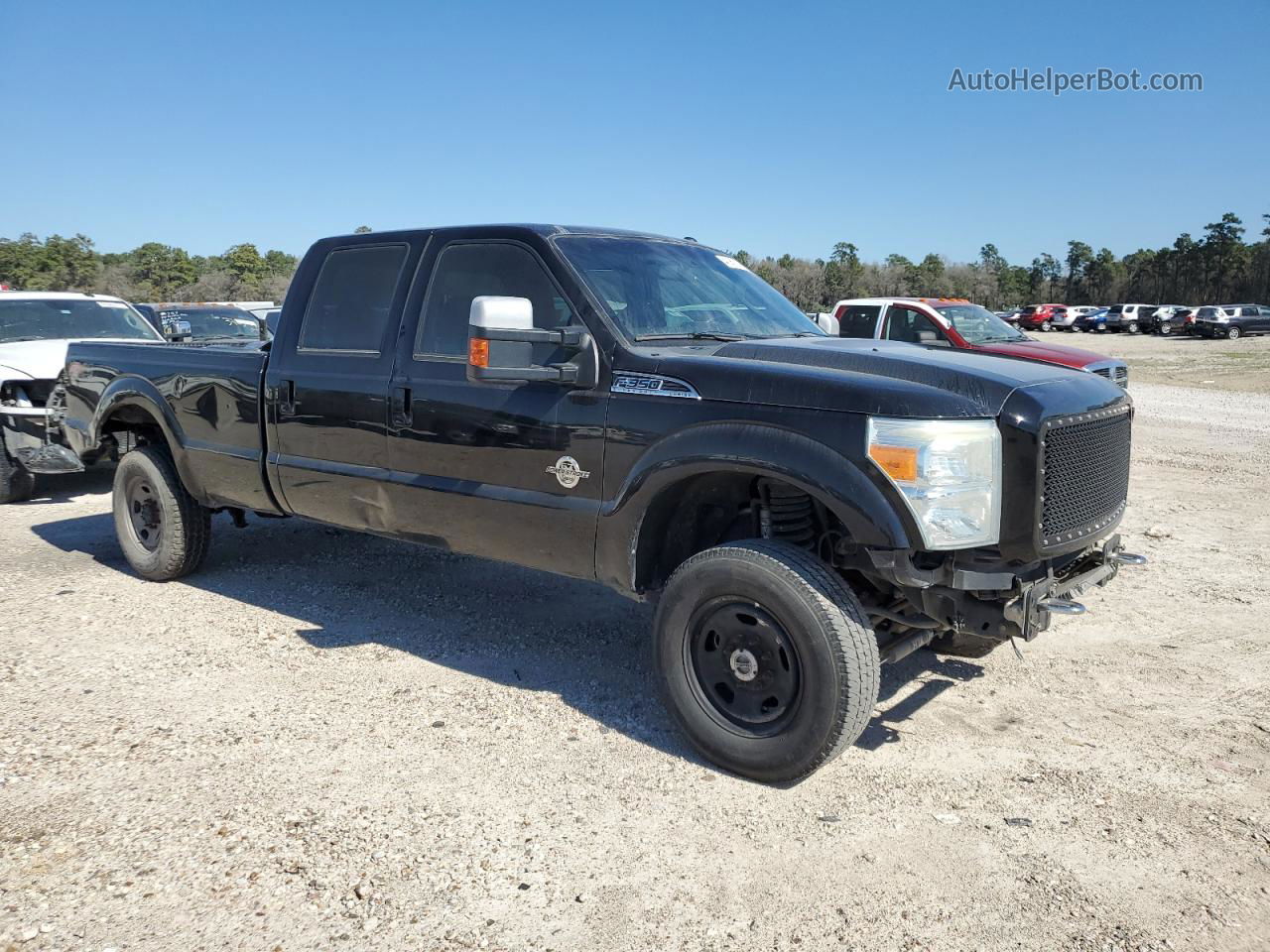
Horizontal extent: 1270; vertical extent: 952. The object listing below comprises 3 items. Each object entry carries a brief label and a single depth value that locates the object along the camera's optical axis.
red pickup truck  12.41
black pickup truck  3.26
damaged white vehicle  8.34
